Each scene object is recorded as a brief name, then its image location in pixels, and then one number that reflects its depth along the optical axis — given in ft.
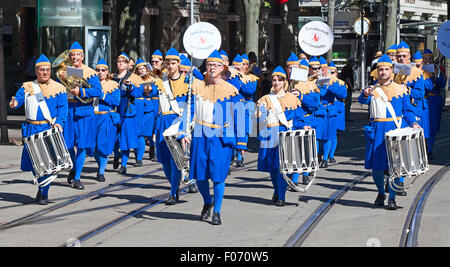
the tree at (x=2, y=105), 65.84
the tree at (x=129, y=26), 75.82
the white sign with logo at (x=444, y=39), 66.90
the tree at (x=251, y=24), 91.15
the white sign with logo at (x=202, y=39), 66.59
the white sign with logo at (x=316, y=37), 63.77
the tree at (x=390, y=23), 120.47
